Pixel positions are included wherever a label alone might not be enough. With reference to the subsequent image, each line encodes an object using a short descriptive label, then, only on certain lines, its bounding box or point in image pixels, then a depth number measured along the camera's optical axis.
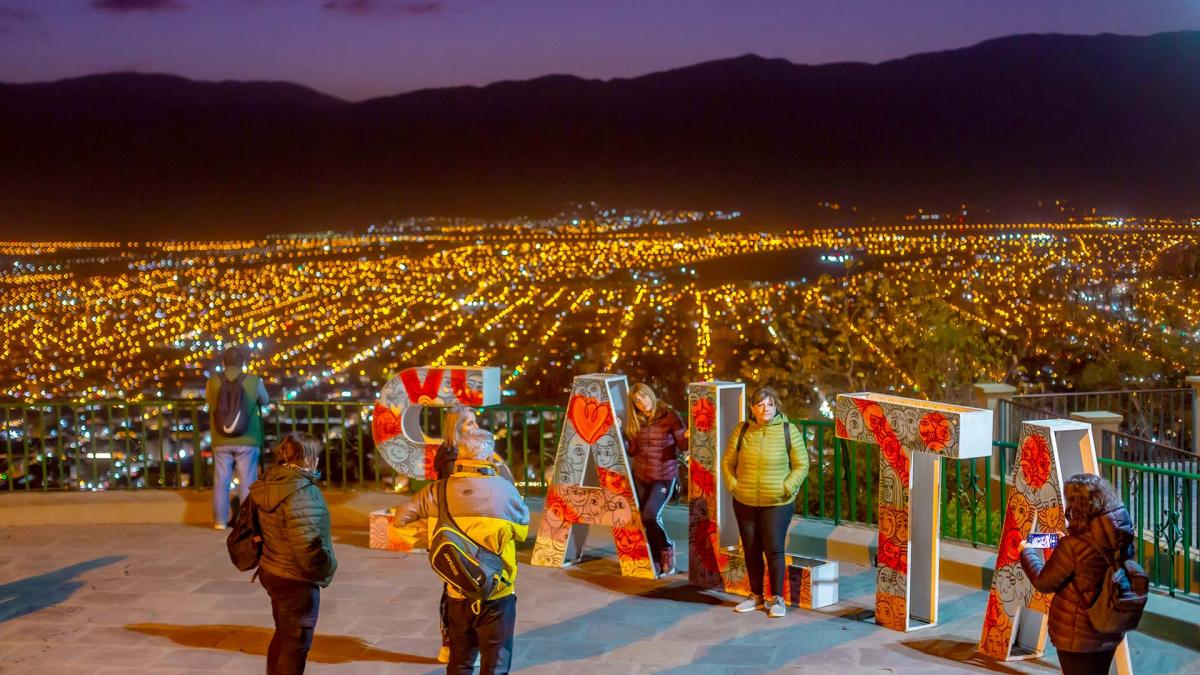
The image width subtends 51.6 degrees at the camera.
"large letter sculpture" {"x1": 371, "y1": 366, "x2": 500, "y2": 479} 10.00
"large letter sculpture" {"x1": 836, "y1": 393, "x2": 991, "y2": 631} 7.70
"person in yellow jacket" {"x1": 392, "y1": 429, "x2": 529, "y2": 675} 5.84
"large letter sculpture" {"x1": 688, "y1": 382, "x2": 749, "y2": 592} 8.84
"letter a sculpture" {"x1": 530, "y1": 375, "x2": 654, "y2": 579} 9.17
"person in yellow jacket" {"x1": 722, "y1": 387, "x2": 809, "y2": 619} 7.91
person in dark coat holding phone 5.23
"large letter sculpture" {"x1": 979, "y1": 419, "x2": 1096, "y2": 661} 6.99
